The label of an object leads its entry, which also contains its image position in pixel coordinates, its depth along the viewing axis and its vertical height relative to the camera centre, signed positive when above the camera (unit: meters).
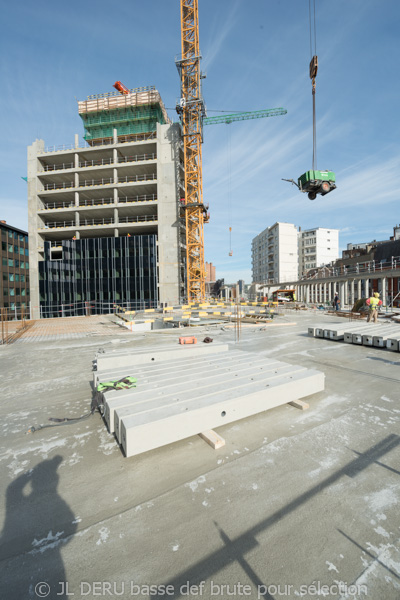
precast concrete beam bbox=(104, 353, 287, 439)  3.44 -1.51
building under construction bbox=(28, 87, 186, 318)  34.84 +9.50
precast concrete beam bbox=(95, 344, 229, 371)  5.65 -1.58
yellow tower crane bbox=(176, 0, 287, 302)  39.34 +23.85
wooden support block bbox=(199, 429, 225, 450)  3.12 -1.89
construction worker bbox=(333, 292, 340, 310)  24.48 -1.51
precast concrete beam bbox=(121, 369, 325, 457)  2.95 -1.63
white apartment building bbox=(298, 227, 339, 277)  80.44 +13.33
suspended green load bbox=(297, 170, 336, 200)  15.77 +6.73
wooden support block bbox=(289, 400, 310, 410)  4.14 -1.93
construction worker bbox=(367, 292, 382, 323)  12.99 -1.13
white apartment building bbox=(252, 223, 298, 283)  75.06 +10.97
